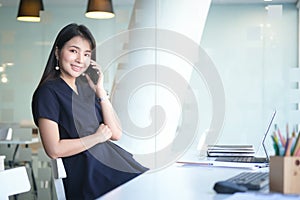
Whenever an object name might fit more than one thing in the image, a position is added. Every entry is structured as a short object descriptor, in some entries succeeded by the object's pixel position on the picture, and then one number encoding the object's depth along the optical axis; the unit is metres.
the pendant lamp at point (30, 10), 4.27
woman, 2.30
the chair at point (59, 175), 2.04
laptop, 2.30
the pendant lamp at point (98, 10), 4.23
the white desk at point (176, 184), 1.33
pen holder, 1.32
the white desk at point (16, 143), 4.35
